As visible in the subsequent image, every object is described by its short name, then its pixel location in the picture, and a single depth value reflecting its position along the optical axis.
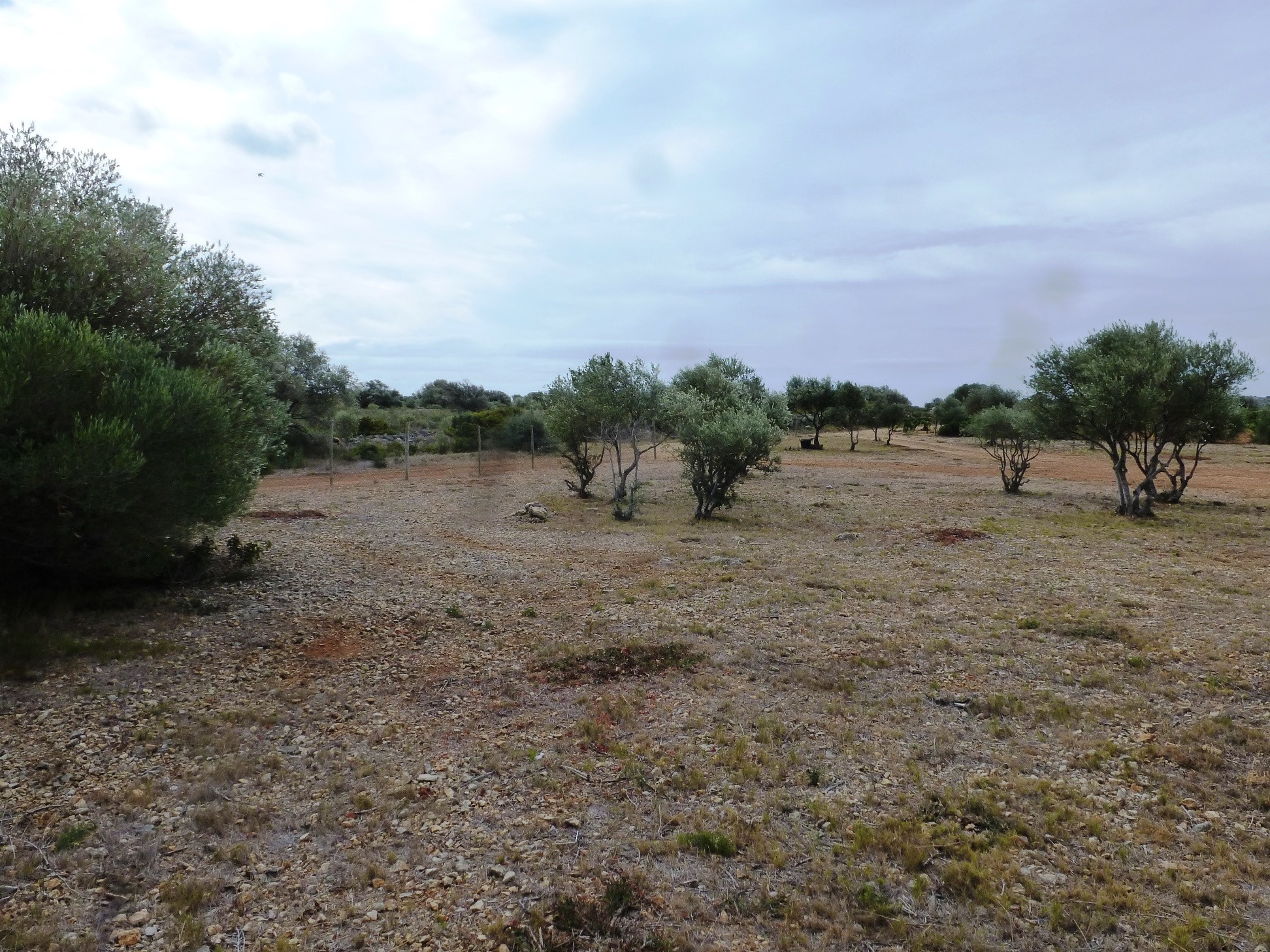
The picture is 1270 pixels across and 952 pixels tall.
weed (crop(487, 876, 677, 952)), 3.77
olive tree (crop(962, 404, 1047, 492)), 23.95
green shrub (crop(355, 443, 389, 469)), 34.12
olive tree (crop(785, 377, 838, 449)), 56.12
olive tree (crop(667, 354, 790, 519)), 19.25
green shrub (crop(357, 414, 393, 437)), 41.69
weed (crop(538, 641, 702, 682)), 7.87
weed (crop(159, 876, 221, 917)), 4.02
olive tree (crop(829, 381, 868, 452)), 56.19
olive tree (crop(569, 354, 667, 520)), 19.47
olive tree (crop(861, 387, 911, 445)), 59.16
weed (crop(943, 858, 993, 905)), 4.14
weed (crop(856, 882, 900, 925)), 4.02
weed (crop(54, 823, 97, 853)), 4.49
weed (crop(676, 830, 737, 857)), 4.61
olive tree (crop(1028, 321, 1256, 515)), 19.12
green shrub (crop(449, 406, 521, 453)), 37.34
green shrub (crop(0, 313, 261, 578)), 7.16
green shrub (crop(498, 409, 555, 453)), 36.28
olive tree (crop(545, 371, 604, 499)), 20.94
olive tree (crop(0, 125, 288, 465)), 8.79
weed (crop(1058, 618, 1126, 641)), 8.97
